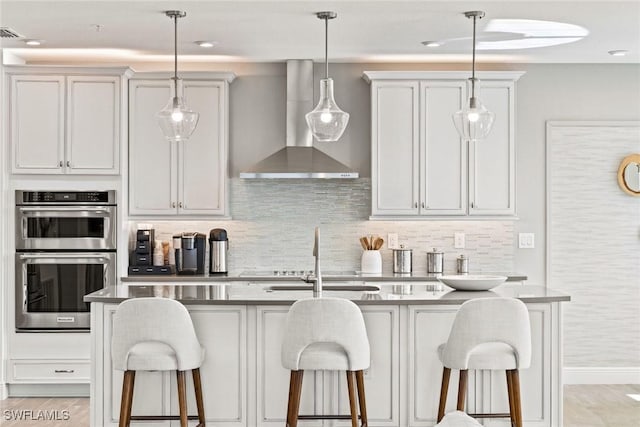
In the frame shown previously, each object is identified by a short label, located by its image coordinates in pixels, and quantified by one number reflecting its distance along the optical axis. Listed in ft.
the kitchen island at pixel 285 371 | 14.53
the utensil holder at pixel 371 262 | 21.22
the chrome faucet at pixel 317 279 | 14.90
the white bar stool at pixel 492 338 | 13.10
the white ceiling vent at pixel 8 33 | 17.33
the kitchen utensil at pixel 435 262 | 21.35
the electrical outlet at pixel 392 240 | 21.90
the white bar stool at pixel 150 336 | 13.16
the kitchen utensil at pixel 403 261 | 21.33
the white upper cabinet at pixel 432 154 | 20.83
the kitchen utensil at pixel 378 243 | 21.38
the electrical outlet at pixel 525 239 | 21.91
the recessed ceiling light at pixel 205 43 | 18.99
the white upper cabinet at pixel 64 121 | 20.10
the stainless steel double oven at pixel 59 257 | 19.75
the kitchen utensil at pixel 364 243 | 21.44
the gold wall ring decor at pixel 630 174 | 21.74
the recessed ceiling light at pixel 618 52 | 19.97
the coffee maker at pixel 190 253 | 20.51
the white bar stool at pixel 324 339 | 12.94
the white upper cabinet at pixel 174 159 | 20.74
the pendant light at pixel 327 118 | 15.16
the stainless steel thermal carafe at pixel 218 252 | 20.88
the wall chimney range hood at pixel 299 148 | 20.58
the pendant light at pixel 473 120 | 15.38
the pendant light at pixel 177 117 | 15.47
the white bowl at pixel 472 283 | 15.14
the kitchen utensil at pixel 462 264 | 21.31
